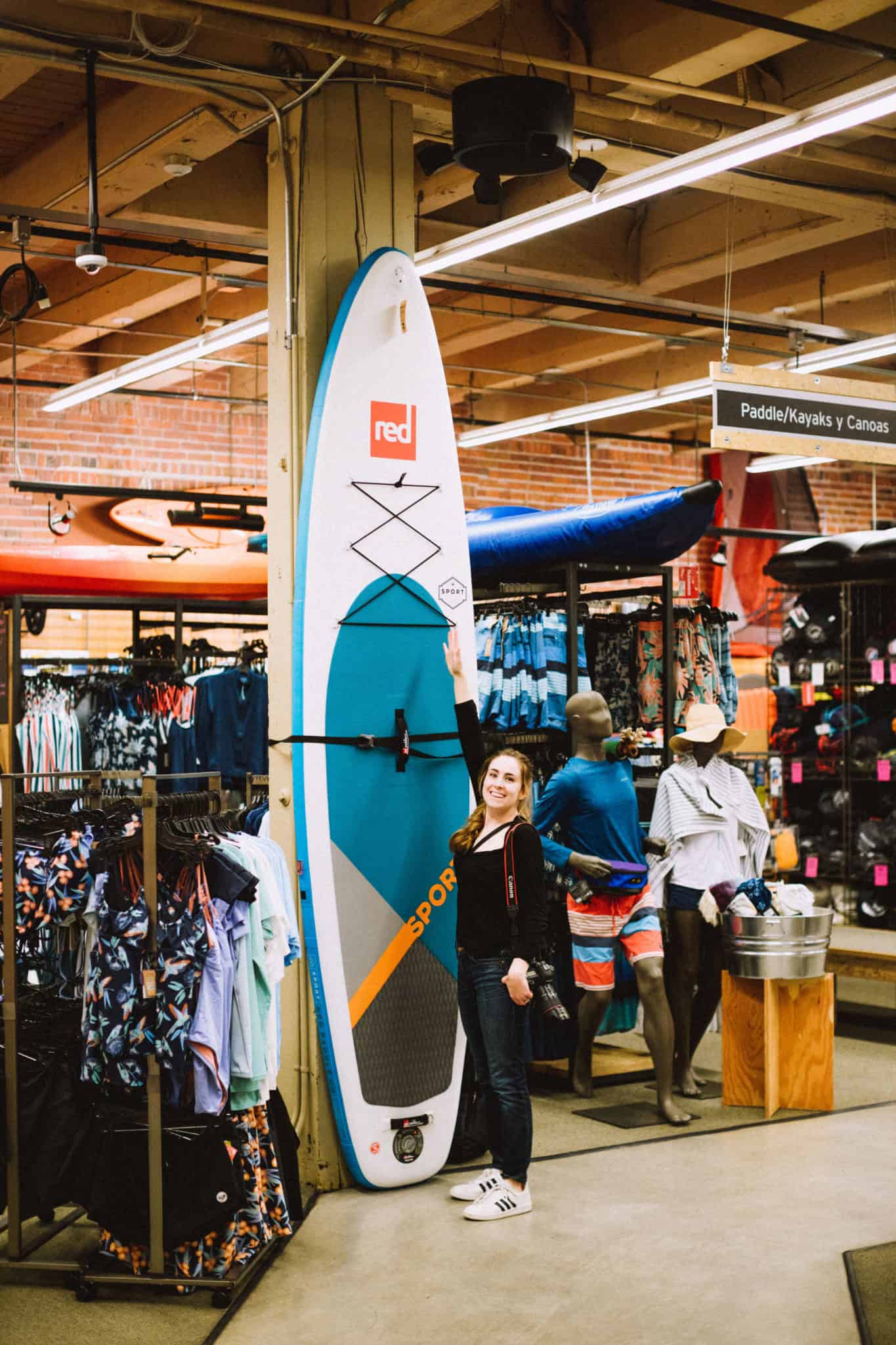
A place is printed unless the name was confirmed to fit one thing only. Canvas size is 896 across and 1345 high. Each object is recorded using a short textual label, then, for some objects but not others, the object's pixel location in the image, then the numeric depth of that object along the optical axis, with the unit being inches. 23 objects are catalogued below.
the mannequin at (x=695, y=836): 241.0
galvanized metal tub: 233.3
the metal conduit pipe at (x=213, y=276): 334.3
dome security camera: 238.8
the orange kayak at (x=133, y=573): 363.6
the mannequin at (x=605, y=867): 227.1
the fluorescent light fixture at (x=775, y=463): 480.4
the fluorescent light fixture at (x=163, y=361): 323.6
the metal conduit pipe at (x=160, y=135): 237.5
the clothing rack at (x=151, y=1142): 158.9
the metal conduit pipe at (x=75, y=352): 415.8
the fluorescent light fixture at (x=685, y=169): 210.4
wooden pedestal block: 235.8
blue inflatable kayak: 258.7
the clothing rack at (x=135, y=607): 325.1
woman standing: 184.5
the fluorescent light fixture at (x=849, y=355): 327.3
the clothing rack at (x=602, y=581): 262.3
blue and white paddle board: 197.9
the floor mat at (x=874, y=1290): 148.5
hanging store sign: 249.4
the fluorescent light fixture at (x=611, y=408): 398.3
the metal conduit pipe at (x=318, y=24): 199.9
